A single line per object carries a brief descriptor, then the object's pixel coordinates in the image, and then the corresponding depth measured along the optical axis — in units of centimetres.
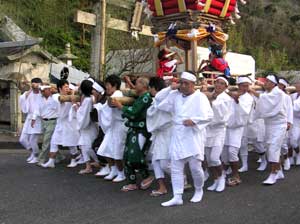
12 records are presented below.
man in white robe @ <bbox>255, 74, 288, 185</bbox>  668
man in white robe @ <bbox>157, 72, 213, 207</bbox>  554
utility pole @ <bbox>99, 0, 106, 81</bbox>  1024
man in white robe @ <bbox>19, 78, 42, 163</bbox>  877
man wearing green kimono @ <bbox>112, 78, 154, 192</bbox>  631
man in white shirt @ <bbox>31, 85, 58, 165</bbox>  857
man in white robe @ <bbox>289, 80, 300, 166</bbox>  840
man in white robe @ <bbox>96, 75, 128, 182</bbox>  693
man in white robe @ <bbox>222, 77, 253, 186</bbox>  669
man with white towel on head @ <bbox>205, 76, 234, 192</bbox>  629
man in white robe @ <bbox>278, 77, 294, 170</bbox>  704
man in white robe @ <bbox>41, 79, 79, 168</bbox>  830
